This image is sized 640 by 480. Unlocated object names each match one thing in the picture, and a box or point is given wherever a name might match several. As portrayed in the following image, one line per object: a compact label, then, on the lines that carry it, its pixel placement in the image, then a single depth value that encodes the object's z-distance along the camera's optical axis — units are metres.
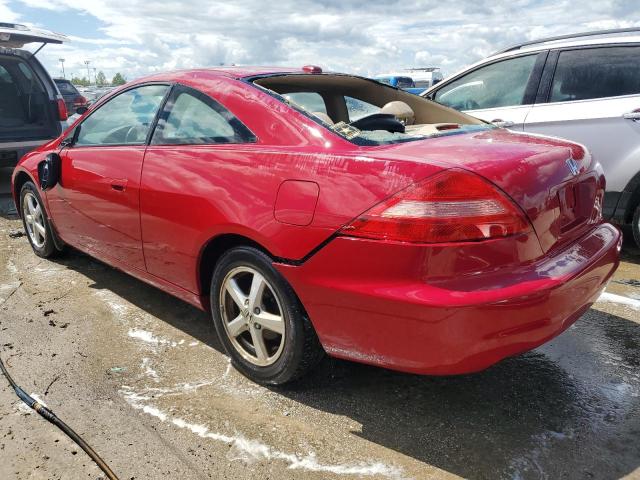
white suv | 4.39
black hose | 2.14
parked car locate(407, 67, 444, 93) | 29.62
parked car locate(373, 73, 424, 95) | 26.34
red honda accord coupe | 1.97
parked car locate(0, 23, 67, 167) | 6.79
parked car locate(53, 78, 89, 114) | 18.06
